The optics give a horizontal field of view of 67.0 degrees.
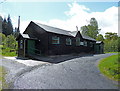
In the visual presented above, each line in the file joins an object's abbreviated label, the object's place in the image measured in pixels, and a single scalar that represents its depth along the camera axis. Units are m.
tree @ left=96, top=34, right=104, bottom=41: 45.32
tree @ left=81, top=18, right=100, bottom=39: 46.53
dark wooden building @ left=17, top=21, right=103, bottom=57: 14.00
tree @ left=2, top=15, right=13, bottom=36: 57.91
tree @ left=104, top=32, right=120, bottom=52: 30.45
